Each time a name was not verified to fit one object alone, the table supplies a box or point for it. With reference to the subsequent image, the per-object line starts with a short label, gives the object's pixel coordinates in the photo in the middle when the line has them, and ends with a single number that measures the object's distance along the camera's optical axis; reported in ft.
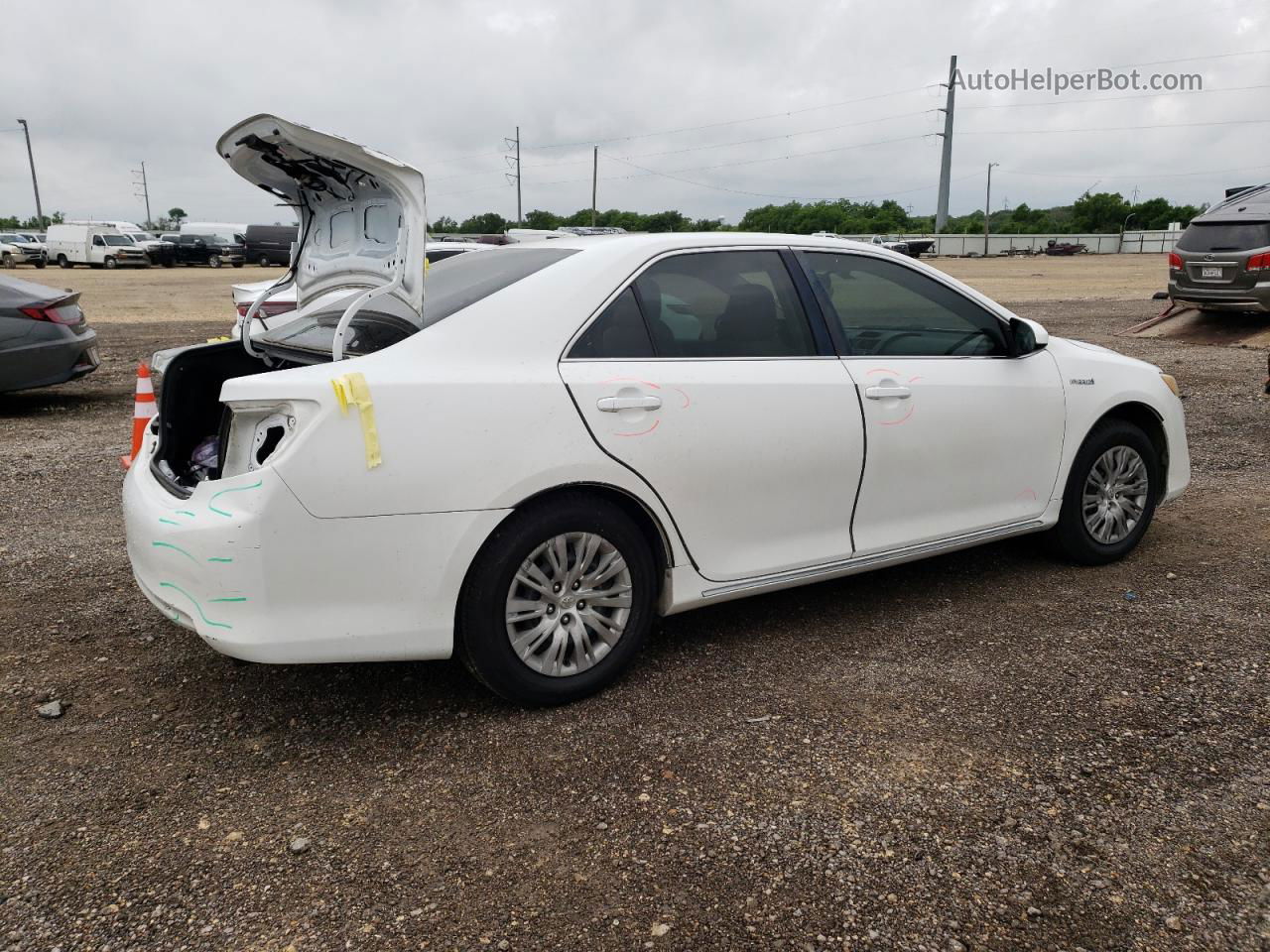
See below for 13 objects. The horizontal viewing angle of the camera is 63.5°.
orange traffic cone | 15.93
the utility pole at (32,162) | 260.19
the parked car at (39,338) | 28.58
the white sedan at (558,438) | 9.86
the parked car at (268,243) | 143.13
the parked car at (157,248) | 152.66
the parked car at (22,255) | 148.66
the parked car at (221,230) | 164.76
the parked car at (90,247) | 146.20
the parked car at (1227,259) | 44.27
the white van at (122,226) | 150.00
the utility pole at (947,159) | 258.78
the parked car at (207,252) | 151.53
